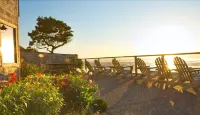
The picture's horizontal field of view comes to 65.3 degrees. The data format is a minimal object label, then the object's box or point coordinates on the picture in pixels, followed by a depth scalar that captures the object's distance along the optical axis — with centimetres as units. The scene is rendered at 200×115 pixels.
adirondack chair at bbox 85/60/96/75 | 811
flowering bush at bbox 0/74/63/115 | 175
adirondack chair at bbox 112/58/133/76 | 680
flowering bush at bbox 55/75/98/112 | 293
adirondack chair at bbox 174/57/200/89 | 434
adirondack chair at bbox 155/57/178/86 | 493
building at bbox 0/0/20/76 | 467
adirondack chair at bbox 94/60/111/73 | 774
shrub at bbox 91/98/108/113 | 328
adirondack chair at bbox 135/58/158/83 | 542
